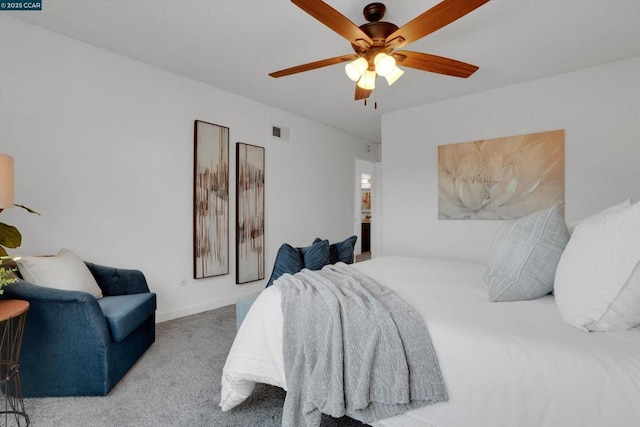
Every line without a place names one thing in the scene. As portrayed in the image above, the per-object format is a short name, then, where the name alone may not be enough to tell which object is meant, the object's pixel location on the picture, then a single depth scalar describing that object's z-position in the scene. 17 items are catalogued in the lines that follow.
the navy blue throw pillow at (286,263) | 2.15
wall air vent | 4.39
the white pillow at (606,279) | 1.09
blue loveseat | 1.83
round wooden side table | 1.58
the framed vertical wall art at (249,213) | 3.90
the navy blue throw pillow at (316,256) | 2.26
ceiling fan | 1.61
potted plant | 1.86
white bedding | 0.97
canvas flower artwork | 3.37
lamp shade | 1.71
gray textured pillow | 1.49
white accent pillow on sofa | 1.99
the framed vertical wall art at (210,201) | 3.45
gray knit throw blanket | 1.20
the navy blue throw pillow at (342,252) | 2.59
